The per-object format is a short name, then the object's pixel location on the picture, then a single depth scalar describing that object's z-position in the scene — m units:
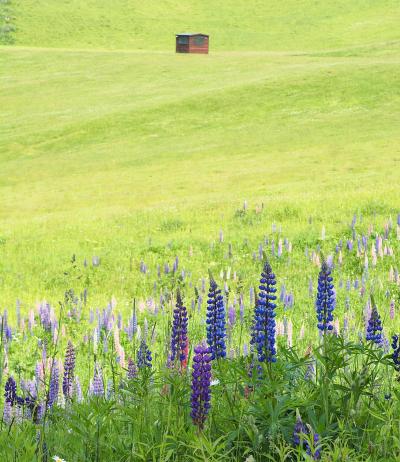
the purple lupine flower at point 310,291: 18.07
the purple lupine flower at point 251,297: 16.59
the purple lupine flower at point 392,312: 14.46
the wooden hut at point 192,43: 176.61
